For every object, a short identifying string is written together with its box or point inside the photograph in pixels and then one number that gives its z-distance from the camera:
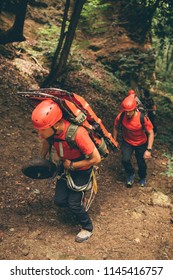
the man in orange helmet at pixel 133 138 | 6.12
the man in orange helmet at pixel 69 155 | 4.03
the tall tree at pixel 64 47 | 8.18
